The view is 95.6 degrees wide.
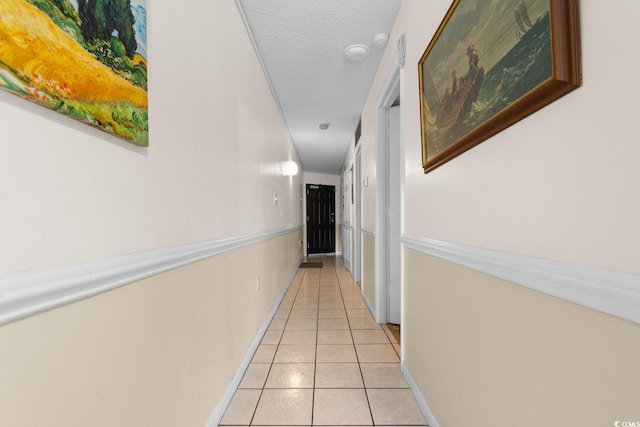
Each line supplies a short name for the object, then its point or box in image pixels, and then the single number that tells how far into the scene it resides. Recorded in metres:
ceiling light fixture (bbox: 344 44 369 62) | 2.38
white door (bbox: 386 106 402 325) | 2.85
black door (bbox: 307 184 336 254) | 8.08
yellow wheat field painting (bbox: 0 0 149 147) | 0.51
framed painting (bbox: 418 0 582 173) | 0.61
